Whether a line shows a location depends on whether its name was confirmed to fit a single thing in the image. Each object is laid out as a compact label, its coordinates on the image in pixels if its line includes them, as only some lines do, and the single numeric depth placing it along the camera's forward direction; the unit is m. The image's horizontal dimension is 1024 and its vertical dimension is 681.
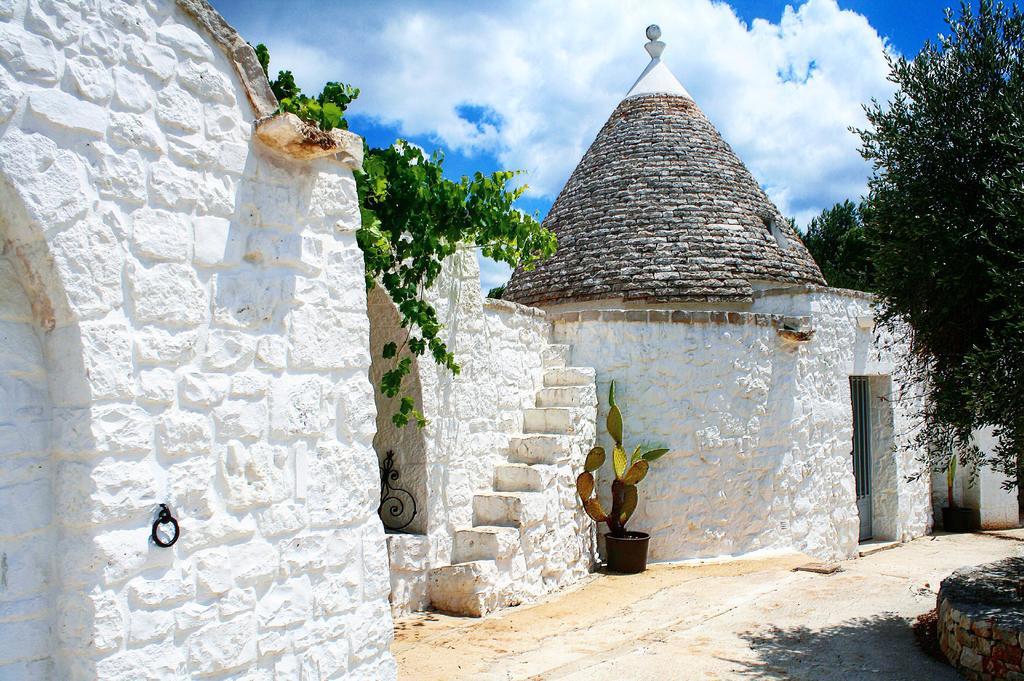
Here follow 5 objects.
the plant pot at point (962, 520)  12.63
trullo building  8.52
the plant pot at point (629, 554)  7.86
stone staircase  6.11
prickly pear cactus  7.77
